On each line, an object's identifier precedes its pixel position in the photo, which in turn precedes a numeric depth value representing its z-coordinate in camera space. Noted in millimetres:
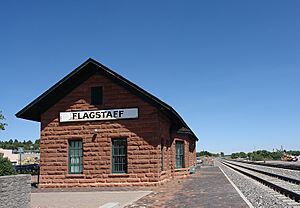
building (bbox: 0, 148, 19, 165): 80312
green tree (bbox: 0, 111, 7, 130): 21734
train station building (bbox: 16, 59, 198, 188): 19172
